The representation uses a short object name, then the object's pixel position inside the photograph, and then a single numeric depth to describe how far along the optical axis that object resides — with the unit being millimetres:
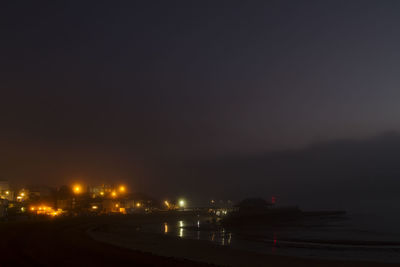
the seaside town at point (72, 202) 59250
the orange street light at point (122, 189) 103500
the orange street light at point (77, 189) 89350
